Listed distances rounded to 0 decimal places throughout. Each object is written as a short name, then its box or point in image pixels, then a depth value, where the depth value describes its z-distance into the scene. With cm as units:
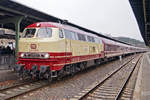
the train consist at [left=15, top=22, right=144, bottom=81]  863
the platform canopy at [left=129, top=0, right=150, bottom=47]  1539
